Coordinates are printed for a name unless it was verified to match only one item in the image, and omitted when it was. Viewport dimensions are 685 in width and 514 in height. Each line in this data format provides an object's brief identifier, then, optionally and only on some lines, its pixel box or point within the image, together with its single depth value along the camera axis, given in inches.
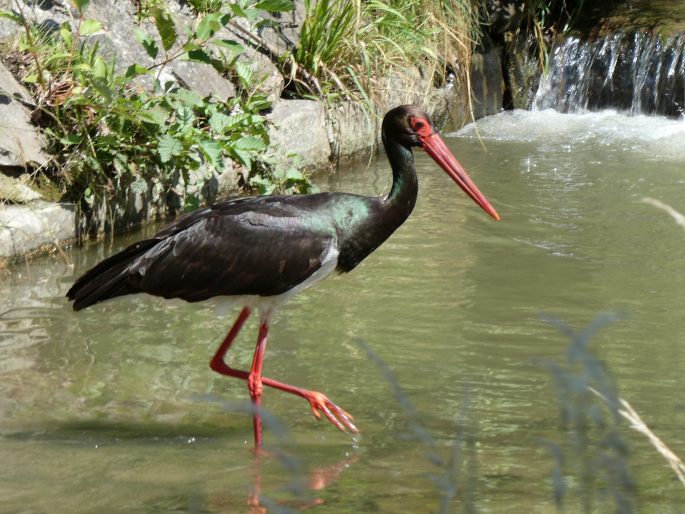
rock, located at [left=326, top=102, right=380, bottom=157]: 626.8
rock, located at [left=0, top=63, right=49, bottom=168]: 455.8
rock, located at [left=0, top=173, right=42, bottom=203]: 450.9
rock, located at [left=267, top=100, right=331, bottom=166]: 581.0
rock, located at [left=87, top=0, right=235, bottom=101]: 536.1
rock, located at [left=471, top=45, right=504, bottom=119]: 797.9
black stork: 331.3
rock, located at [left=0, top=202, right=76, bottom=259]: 445.4
